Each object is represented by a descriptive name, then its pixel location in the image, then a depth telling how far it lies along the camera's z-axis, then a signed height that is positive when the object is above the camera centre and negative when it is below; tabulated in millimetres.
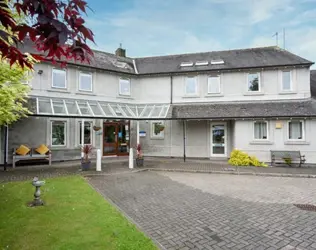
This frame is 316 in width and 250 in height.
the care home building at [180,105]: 14875 +2001
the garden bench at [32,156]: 13156 -1454
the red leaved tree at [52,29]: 1841 +921
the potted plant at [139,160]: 13750 -1700
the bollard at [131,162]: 13267 -1766
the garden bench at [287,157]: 14489 -1621
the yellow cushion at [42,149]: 14055 -1075
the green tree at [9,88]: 7070 +1553
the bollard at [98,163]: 12177 -1675
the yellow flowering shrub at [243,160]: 14695 -1830
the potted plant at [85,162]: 12148 -1612
